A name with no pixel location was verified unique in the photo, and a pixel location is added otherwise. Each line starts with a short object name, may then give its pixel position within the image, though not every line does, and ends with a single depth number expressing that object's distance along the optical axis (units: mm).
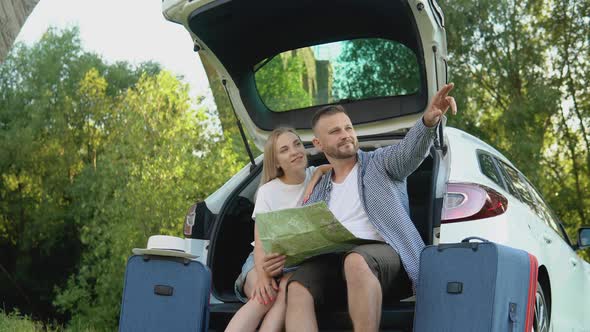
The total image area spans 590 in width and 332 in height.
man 3127
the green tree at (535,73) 18266
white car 3443
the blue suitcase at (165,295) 3459
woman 3398
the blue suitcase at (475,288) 2904
